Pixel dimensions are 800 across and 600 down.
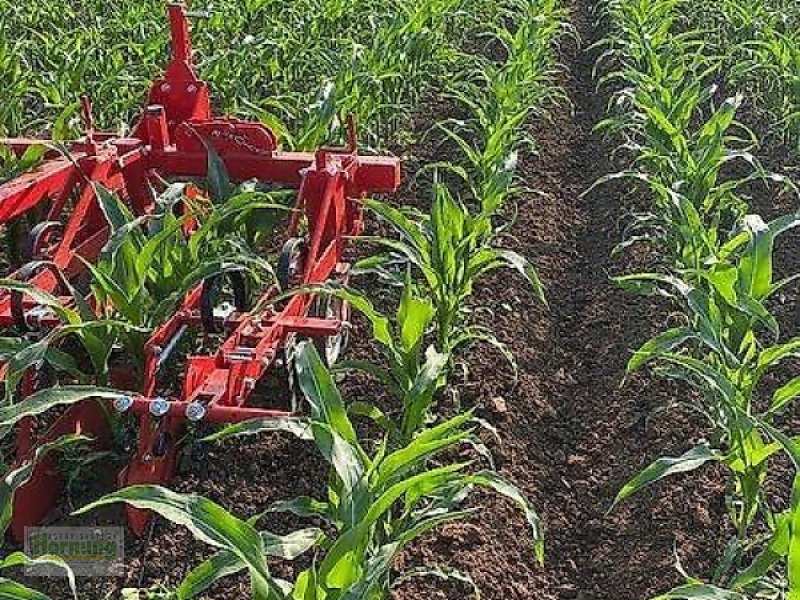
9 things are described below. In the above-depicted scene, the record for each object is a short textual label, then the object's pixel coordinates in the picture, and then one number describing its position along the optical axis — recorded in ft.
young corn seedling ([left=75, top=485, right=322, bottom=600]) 6.96
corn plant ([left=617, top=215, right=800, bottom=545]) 9.44
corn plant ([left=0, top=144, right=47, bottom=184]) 15.20
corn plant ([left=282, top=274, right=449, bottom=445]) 10.36
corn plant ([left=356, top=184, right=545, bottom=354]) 12.33
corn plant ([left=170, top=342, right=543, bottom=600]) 7.18
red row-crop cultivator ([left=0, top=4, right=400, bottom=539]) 10.39
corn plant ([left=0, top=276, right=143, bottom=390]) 9.61
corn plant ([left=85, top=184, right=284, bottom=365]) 11.18
